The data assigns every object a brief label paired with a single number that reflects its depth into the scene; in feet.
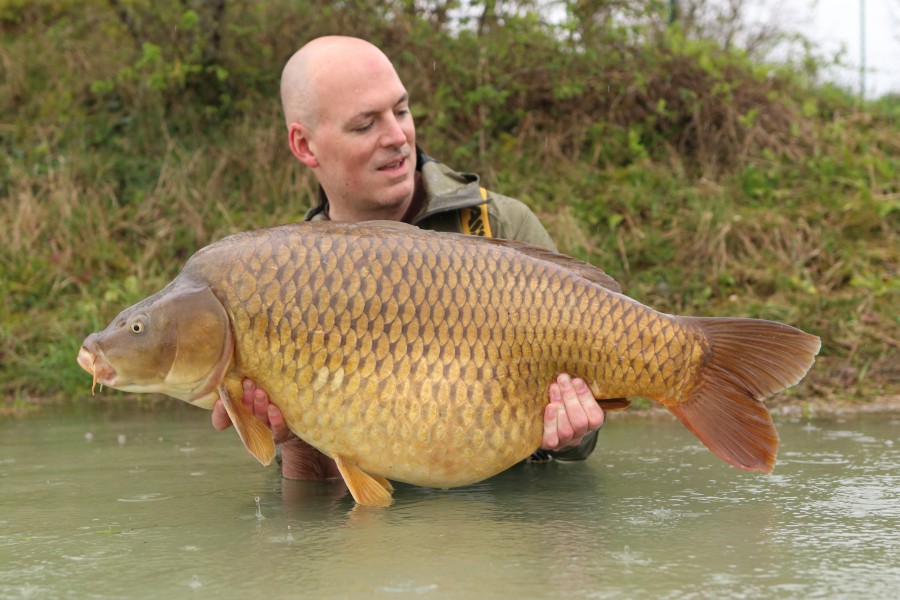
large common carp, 6.21
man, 8.85
